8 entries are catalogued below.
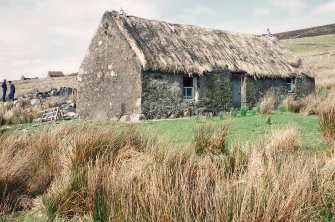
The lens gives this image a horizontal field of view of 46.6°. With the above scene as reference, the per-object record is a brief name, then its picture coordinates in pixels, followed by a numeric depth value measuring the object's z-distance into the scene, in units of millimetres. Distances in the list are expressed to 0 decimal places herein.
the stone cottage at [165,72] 14680
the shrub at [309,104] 12828
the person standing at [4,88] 23072
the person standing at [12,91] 22828
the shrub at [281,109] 14156
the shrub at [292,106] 14133
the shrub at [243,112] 13438
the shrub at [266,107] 13352
